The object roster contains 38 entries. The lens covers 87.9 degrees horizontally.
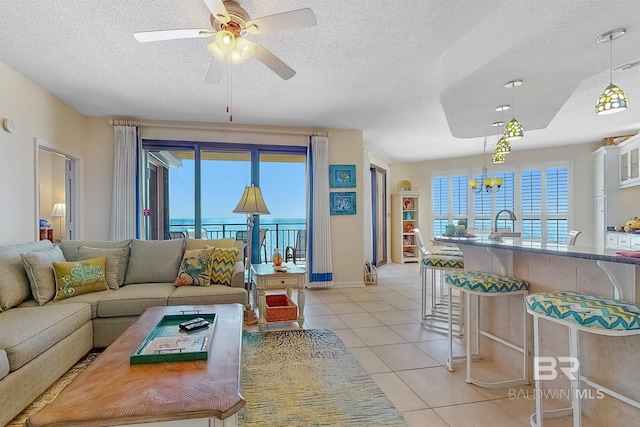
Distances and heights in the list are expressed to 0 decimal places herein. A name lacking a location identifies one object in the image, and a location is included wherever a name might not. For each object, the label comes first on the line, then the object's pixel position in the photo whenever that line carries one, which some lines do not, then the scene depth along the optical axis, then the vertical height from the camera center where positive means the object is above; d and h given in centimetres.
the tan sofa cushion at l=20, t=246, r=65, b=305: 269 -51
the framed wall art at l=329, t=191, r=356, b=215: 551 +18
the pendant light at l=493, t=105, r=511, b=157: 381 +81
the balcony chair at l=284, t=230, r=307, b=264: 635 -70
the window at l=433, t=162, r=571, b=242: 691 +27
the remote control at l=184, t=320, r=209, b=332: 198 -68
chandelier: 623 +60
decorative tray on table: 161 -69
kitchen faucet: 275 -20
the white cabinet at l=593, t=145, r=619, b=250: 583 +50
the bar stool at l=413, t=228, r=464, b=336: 342 -65
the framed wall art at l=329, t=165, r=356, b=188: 550 +63
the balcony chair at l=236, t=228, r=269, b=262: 574 -42
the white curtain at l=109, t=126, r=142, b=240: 466 +40
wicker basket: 341 -103
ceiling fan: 197 +117
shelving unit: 816 -29
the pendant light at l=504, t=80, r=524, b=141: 317 +82
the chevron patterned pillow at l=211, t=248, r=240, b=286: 338 -52
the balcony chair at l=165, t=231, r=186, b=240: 538 -34
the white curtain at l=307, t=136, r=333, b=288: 535 -5
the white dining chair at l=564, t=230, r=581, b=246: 352 -26
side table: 343 -73
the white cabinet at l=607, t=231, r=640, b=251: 488 -43
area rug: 190 -117
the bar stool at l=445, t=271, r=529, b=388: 226 -53
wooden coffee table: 118 -71
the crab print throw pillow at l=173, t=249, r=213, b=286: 330 -55
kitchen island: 170 -68
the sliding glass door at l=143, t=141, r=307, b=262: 523 +52
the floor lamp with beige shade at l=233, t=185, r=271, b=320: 369 +11
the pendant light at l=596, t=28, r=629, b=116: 225 +80
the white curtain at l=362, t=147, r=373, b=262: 613 +7
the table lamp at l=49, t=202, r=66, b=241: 539 +5
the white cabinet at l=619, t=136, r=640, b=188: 520 +83
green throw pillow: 281 -56
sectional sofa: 197 -72
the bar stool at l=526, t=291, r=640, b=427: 146 -48
